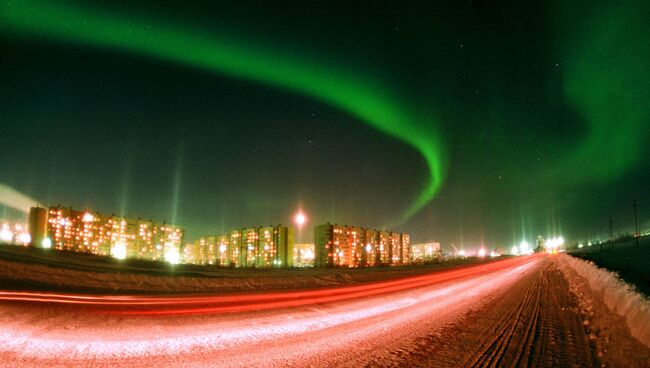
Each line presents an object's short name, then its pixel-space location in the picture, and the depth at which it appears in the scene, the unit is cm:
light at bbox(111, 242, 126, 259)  13411
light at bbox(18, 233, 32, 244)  6248
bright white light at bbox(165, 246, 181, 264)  15375
